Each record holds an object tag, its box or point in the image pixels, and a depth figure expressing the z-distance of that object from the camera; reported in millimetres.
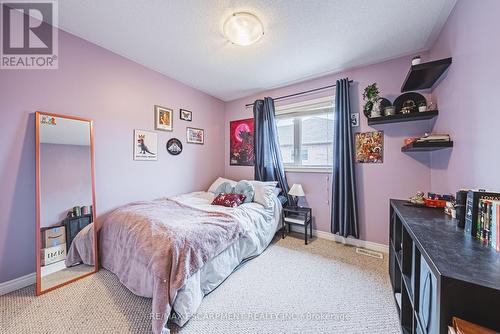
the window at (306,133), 2832
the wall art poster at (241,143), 3512
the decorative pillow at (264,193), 2650
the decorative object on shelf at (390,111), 2166
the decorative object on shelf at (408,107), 2096
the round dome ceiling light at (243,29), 1663
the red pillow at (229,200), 2534
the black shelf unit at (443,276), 614
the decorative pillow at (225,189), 2874
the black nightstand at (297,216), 2699
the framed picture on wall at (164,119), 2723
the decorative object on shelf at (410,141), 1832
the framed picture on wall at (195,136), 3188
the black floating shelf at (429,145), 1606
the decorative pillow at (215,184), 3362
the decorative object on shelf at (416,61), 1753
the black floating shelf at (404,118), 1941
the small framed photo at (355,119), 2531
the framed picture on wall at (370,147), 2396
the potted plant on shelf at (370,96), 2288
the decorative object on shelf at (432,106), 1973
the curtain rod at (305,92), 2732
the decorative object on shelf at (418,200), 1619
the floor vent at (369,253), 2287
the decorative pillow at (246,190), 2704
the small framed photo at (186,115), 3072
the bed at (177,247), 1343
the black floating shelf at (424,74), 1627
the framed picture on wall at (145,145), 2504
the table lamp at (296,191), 2799
